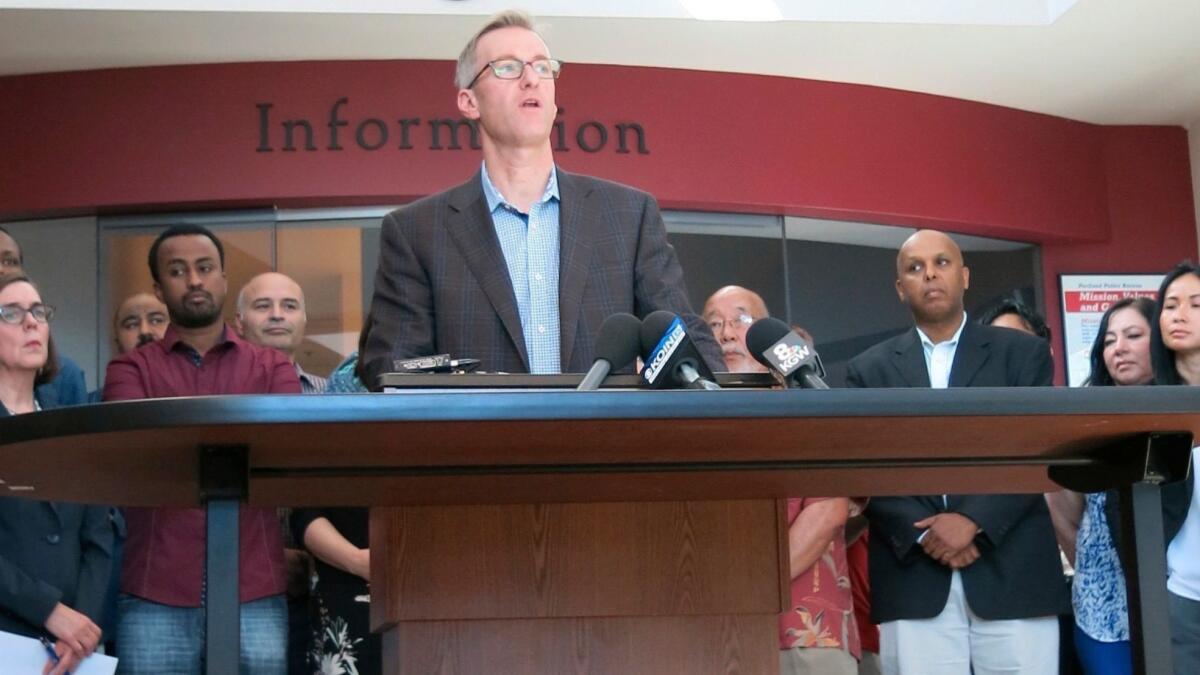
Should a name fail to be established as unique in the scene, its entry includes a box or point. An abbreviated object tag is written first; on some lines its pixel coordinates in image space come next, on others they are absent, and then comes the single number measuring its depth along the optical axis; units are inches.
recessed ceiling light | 266.2
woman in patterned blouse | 148.0
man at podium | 98.6
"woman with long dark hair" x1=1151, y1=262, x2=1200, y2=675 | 141.1
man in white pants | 144.6
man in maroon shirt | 133.6
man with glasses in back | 165.6
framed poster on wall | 326.0
